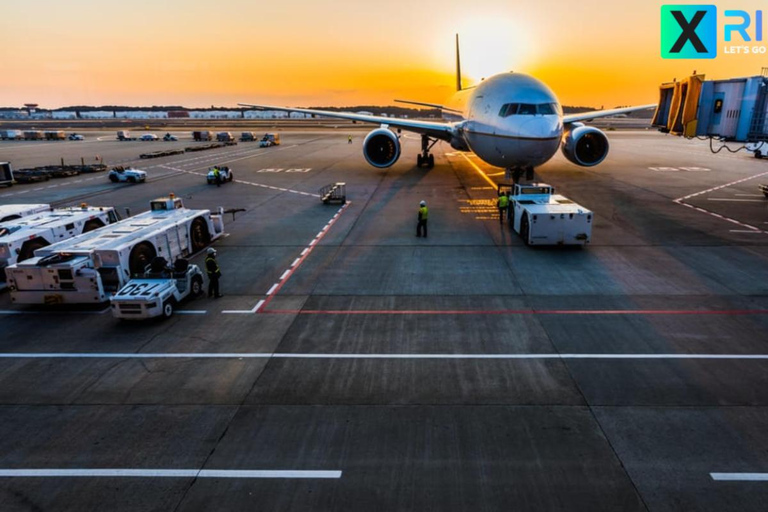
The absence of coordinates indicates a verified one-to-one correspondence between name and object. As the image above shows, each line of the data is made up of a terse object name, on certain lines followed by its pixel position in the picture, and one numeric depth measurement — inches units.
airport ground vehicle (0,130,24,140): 4073.6
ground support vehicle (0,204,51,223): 809.7
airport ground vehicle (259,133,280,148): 2969.0
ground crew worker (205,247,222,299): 593.3
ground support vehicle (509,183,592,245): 774.5
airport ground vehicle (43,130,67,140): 3919.8
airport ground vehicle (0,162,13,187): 1515.7
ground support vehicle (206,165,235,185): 1524.4
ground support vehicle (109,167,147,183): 1573.6
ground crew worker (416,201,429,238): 844.2
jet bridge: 971.3
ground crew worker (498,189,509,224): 962.7
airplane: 999.6
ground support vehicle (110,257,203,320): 522.0
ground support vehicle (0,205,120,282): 659.4
